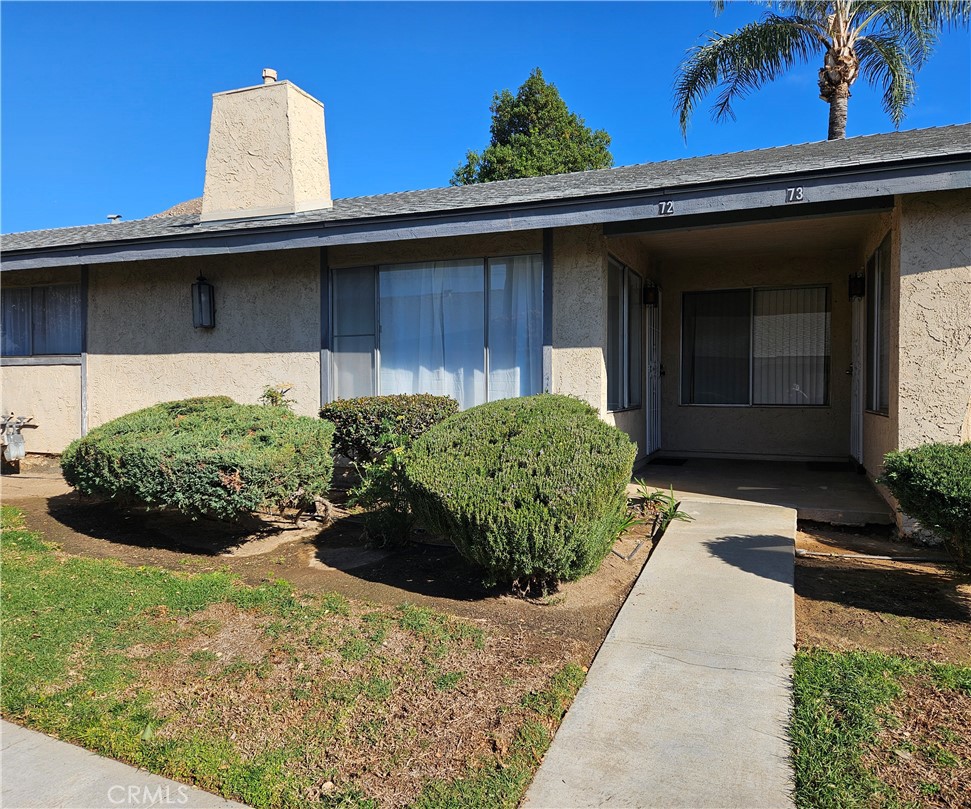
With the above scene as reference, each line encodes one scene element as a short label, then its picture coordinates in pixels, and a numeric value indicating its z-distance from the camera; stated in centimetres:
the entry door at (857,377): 823
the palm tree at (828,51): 1391
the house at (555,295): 570
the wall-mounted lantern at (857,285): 819
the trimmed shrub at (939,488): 379
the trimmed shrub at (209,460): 527
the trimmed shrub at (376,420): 671
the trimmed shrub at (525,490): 398
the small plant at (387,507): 553
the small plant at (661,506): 595
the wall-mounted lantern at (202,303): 881
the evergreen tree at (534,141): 2669
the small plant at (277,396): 834
